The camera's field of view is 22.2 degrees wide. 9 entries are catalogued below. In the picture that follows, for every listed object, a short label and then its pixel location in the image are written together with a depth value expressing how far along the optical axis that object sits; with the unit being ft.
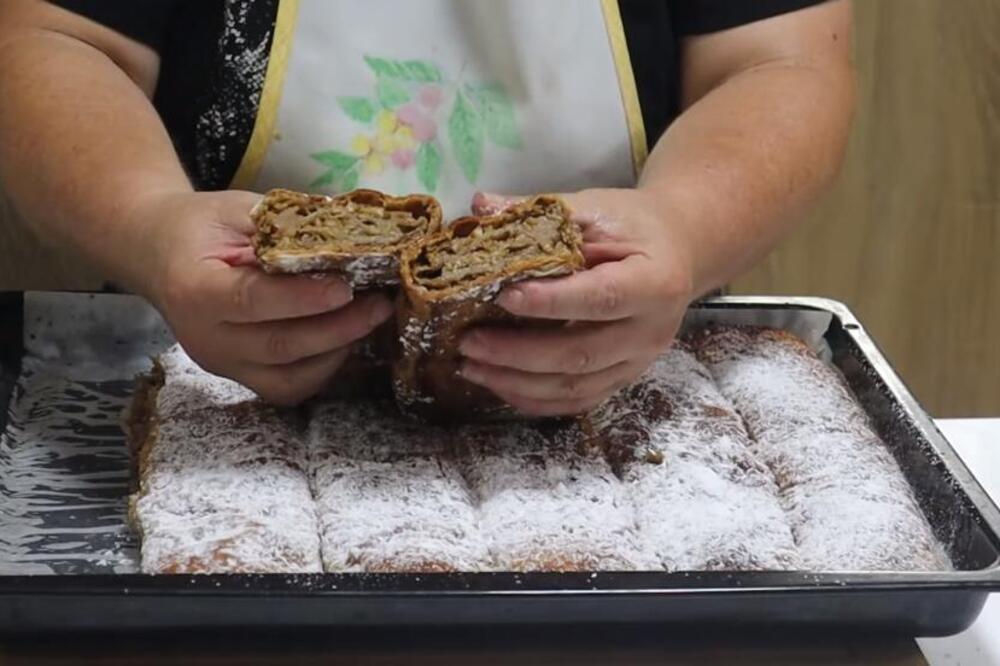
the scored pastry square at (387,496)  3.79
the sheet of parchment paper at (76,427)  3.97
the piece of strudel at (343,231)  3.76
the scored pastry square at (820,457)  3.89
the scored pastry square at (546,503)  3.82
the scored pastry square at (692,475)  3.87
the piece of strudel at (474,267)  3.78
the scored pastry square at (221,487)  3.77
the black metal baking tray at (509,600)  3.59
